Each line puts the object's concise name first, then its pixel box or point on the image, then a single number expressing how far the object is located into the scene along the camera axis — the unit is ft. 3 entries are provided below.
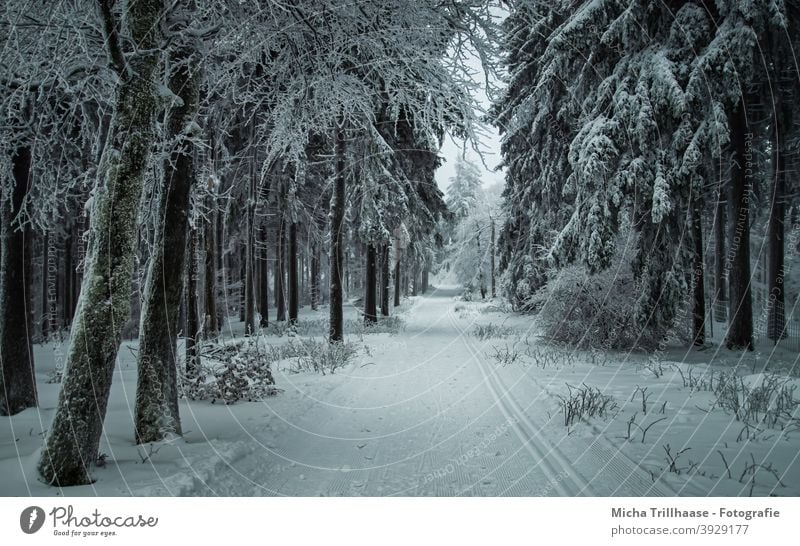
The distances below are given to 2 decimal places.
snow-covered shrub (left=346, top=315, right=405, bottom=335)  49.60
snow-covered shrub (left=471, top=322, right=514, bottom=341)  42.83
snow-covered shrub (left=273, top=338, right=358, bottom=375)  27.14
